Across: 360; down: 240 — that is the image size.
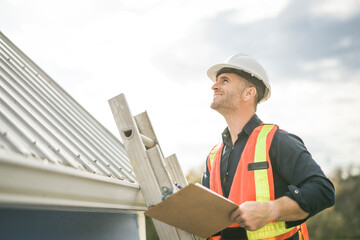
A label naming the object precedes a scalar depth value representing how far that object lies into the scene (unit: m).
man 2.56
